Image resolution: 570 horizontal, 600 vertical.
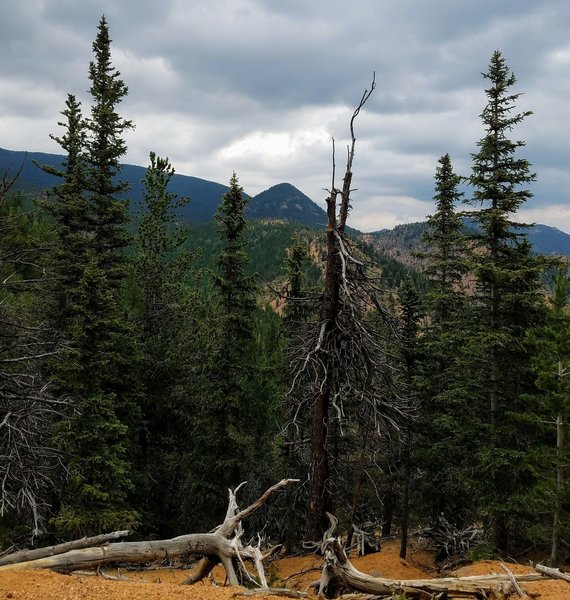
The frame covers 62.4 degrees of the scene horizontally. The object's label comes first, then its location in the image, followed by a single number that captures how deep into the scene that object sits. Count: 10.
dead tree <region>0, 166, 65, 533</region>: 8.14
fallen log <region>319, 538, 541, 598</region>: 5.97
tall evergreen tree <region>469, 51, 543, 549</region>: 14.75
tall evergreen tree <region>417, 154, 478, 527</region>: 16.89
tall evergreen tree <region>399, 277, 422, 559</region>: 18.17
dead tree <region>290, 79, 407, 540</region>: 9.55
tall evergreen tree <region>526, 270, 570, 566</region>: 12.52
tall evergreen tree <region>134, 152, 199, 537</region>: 22.23
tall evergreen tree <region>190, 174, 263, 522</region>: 19.52
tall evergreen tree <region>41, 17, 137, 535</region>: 14.09
